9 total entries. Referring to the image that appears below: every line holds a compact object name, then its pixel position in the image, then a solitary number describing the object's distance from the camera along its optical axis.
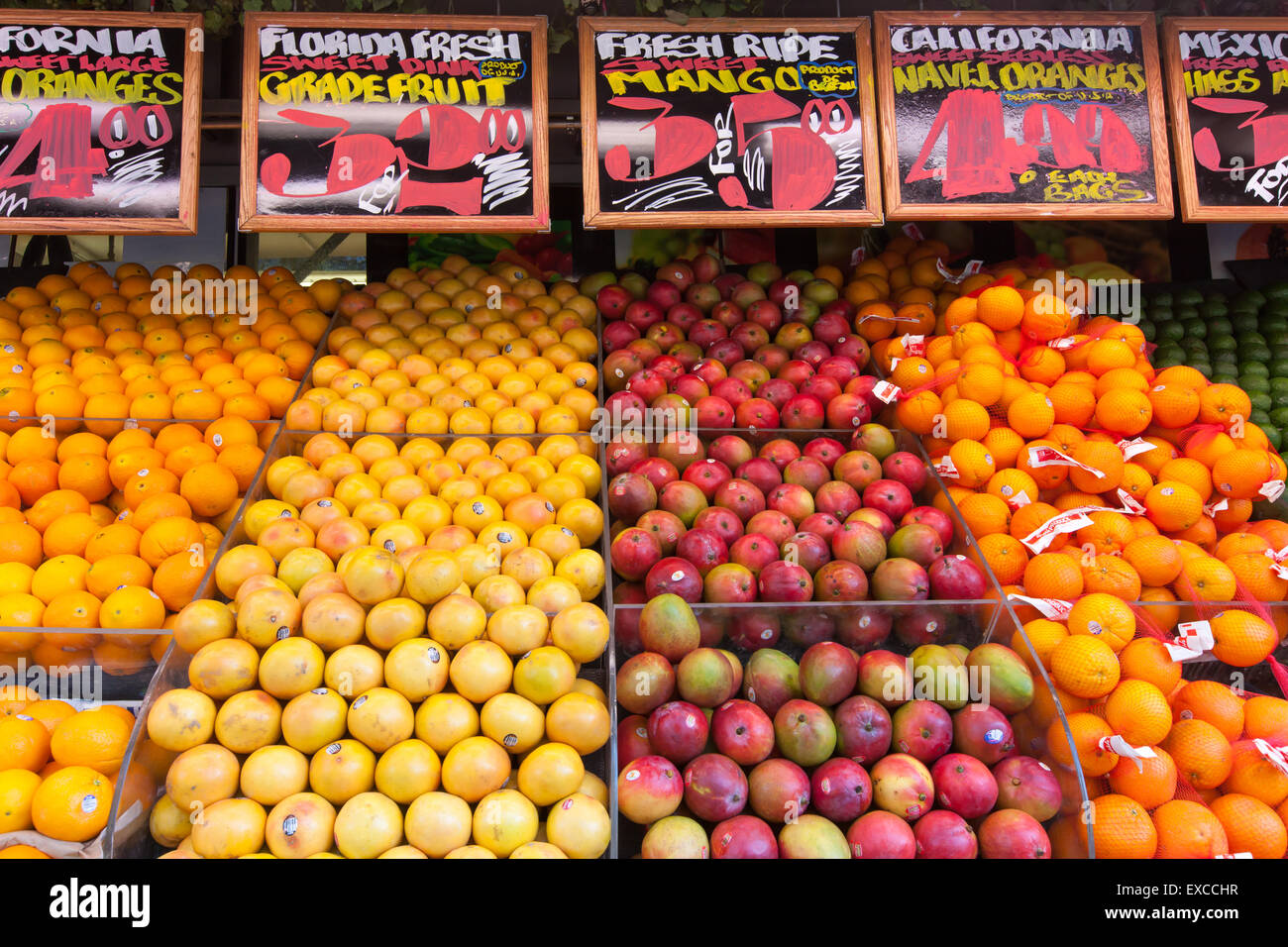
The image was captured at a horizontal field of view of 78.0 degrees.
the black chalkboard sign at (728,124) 3.27
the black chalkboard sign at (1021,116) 3.29
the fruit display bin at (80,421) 3.12
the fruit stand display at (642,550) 2.02
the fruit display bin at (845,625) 2.39
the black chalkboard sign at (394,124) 3.18
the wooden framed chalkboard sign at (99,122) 3.15
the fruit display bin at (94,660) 2.33
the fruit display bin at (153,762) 1.90
